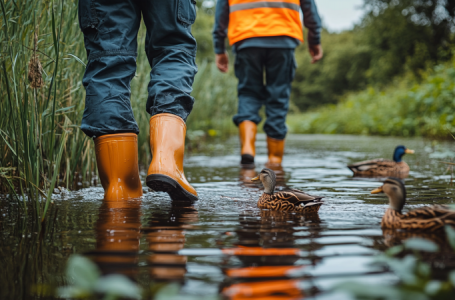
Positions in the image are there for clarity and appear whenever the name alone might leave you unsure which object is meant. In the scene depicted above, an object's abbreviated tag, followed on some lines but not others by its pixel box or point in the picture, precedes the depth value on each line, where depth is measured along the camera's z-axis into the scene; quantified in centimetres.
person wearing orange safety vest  564
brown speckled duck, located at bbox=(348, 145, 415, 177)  471
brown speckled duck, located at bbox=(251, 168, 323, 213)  261
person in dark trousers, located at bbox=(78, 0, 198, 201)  299
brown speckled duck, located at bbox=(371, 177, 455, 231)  199
